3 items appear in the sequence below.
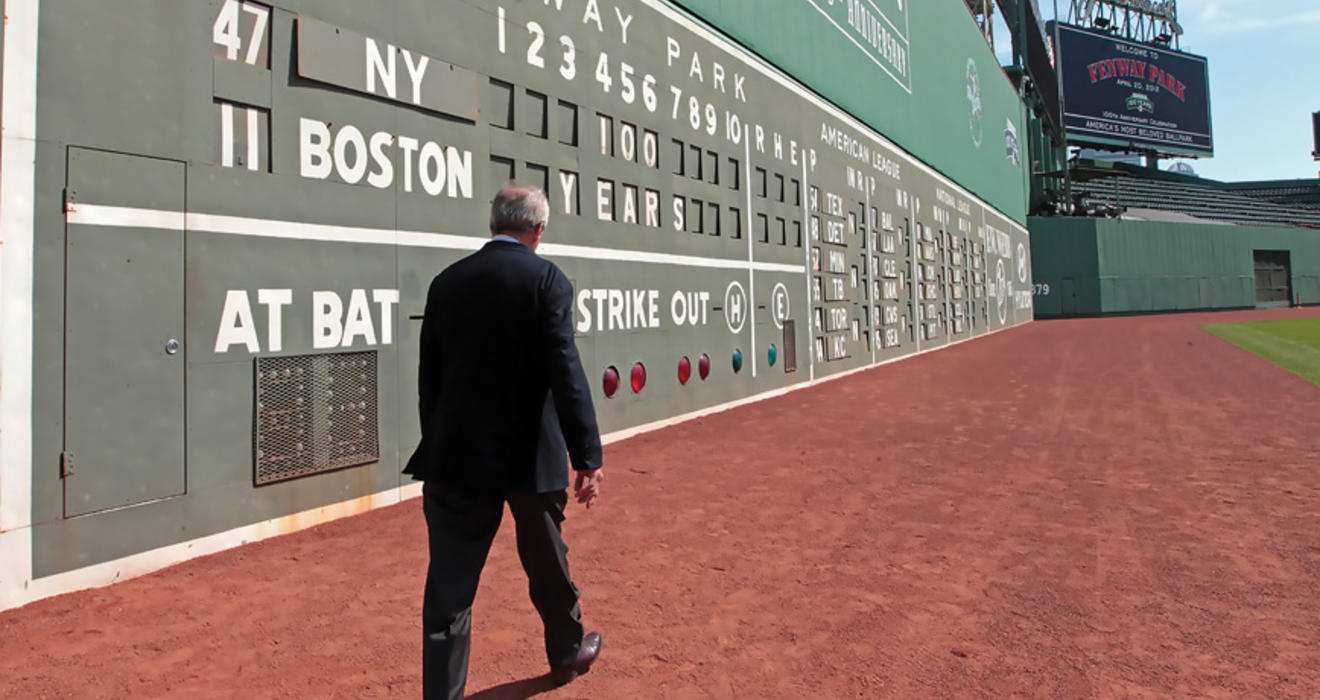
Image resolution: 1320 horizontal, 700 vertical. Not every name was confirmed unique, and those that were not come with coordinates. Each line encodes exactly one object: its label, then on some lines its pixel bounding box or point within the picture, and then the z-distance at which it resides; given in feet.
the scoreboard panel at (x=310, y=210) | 12.41
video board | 163.84
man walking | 7.88
